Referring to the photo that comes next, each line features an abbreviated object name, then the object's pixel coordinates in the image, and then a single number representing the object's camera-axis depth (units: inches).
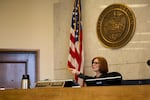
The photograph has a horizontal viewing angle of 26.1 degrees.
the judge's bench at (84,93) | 111.3
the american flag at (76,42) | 220.6
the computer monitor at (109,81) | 129.3
